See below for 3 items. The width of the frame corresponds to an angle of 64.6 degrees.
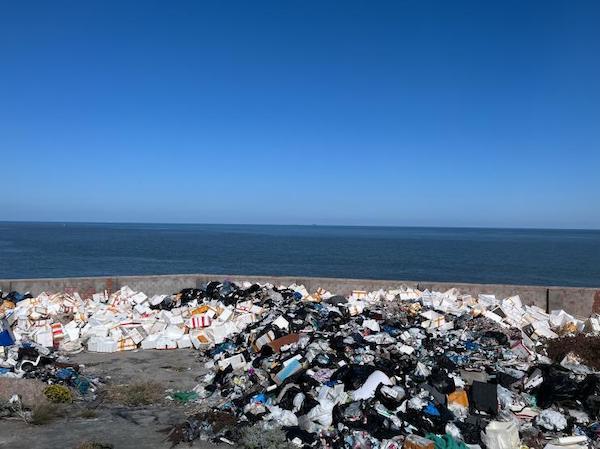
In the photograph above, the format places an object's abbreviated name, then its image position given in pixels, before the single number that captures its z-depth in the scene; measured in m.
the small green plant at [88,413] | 6.57
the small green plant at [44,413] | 6.31
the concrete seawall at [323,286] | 12.12
